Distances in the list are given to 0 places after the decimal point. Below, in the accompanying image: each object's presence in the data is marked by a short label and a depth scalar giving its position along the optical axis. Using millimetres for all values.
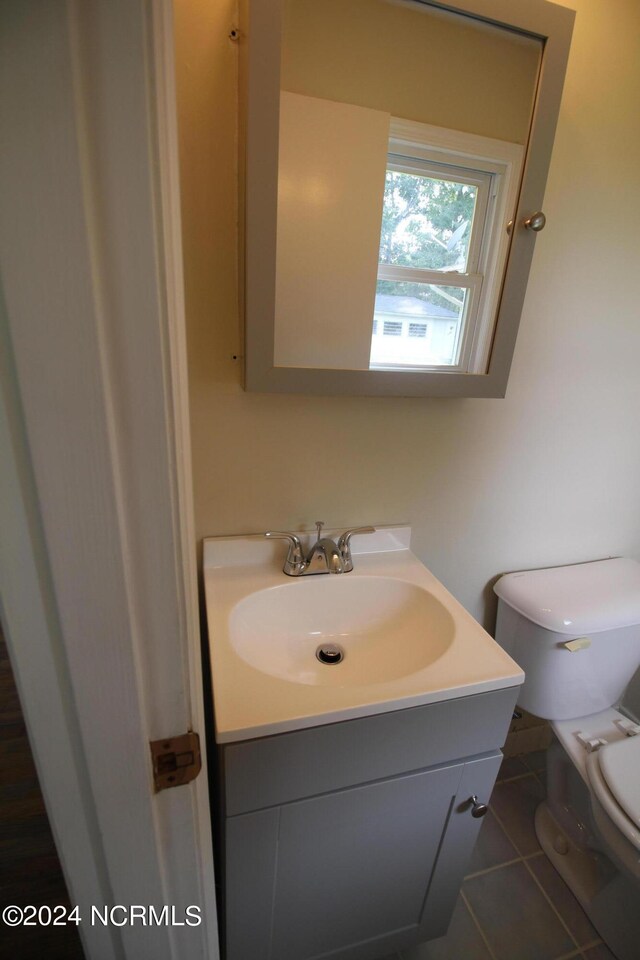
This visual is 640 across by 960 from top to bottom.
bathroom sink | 656
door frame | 251
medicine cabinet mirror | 718
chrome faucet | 972
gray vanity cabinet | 668
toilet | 1007
